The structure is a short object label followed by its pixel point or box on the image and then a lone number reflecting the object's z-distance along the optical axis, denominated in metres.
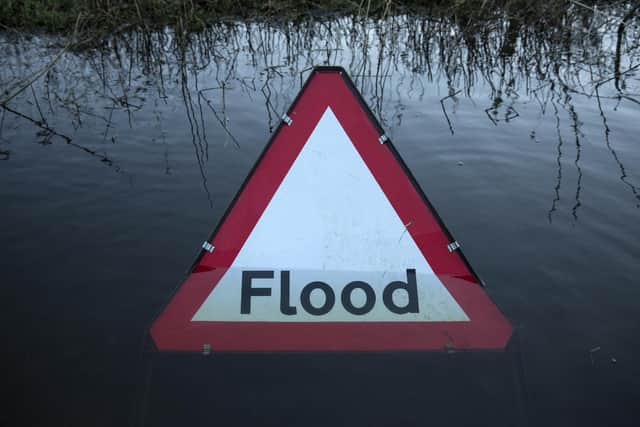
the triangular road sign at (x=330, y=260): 1.97
